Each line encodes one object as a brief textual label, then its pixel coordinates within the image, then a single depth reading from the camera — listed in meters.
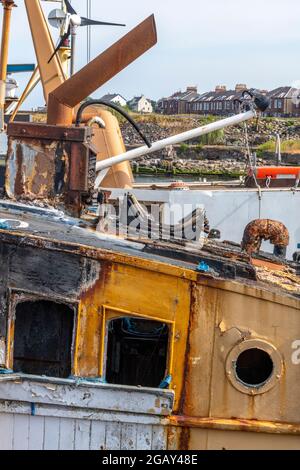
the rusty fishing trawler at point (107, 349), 5.80
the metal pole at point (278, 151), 18.17
